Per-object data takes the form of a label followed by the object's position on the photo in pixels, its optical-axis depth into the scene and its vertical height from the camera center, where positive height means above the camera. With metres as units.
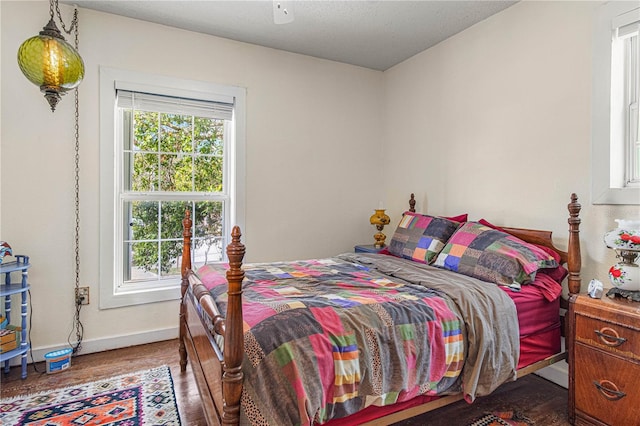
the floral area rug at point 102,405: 1.90 -1.14
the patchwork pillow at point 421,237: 2.63 -0.22
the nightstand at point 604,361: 1.65 -0.76
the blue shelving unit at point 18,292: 2.29 -0.55
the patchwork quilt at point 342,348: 1.24 -0.55
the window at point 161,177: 2.86 +0.28
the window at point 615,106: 2.10 +0.62
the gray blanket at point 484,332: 1.68 -0.61
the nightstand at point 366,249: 3.41 -0.39
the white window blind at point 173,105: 2.89 +0.89
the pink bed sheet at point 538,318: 1.96 -0.62
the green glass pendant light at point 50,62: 2.03 +0.85
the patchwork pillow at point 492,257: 2.07 -0.30
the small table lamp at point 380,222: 3.62 -0.14
